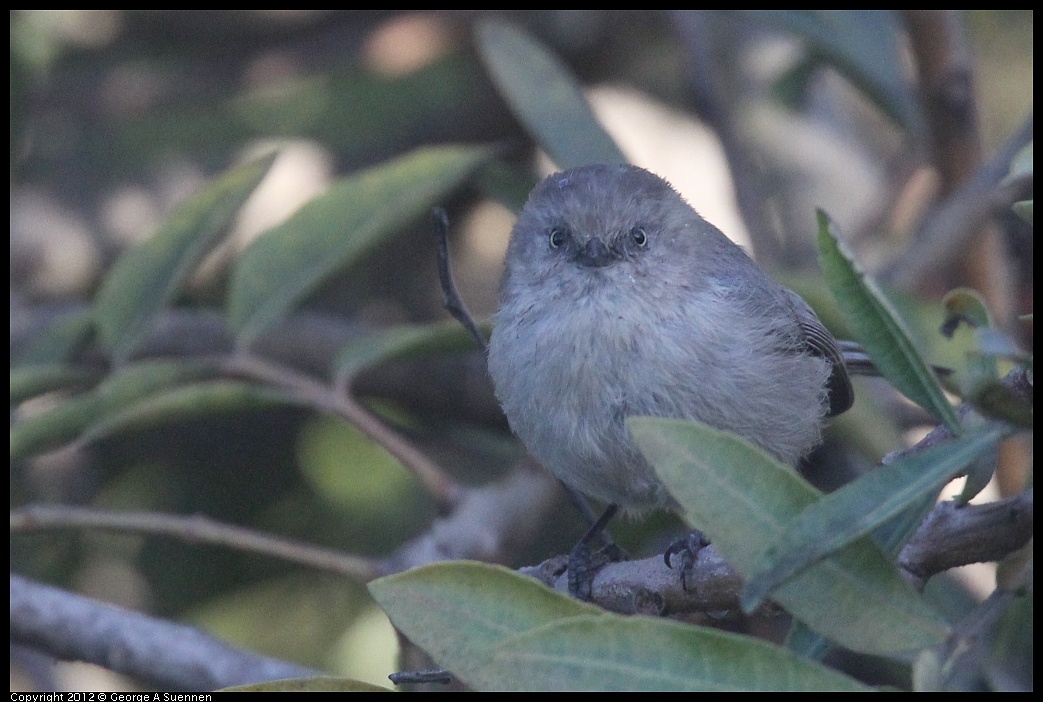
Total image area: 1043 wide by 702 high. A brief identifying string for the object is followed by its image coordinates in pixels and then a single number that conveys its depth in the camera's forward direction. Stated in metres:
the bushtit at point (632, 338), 4.73
